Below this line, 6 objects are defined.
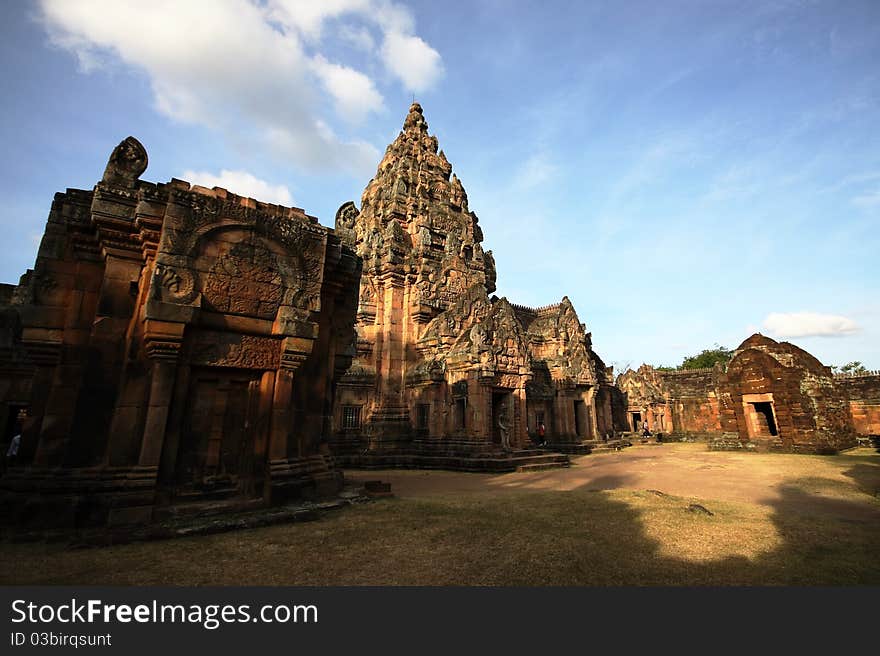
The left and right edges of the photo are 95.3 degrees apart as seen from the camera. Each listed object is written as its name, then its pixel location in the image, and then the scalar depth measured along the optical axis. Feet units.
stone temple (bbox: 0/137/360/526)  18.49
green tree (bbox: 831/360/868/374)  198.59
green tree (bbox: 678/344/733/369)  199.52
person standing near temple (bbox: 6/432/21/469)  23.12
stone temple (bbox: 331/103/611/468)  51.62
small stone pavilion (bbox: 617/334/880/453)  55.21
